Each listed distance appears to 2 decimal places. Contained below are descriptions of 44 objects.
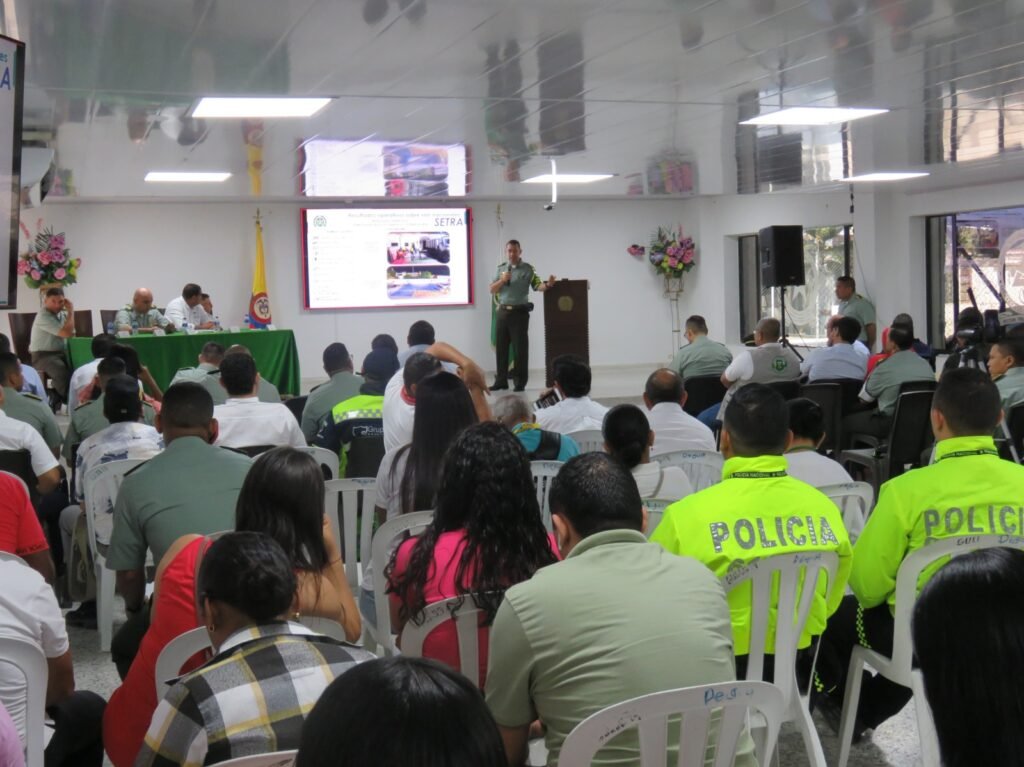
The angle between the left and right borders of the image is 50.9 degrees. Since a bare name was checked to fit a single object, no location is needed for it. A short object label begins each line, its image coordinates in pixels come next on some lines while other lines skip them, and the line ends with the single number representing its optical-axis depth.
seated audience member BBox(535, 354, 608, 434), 5.23
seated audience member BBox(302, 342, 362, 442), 5.59
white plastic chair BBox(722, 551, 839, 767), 2.59
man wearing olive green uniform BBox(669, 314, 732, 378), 8.17
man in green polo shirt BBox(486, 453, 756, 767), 1.86
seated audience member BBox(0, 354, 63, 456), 5.03
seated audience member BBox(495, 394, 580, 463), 4.23
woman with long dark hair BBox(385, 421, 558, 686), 2.39
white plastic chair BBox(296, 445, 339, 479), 4.59
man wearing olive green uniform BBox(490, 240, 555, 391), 12.59
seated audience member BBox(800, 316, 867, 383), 7.82
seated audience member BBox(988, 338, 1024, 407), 5.96
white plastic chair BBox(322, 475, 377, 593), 4.07
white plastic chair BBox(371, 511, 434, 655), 3.08
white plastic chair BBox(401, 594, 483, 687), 2.34
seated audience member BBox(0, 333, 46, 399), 6.70
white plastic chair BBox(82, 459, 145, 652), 4.25
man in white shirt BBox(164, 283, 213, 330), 10.63
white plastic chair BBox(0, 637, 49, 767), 2.15
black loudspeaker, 11.85
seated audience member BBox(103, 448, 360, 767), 2.45
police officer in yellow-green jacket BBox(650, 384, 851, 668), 2.62
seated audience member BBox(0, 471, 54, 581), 3.16
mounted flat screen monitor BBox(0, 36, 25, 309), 2.76
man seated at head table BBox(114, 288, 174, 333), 9.90
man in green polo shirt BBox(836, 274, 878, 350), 11.49
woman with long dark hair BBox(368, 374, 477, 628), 3.48
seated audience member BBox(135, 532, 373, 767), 1.63
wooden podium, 13.73
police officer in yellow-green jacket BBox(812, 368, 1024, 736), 2.81
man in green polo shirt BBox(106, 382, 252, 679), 3.21
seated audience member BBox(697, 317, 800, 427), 7.58
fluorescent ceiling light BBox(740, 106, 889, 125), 6.79
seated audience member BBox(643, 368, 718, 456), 4.91
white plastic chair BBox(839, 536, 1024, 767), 2.71
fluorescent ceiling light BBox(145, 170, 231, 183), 10.10
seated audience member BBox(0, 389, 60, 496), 4.27
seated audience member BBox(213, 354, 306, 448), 4.66
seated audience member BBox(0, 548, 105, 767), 2.20
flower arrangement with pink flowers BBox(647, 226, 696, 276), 16.08
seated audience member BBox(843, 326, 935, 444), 7.10
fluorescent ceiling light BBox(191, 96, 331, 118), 6.07
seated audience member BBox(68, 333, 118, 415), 6.79
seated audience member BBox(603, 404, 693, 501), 3.72
